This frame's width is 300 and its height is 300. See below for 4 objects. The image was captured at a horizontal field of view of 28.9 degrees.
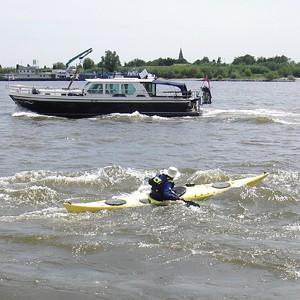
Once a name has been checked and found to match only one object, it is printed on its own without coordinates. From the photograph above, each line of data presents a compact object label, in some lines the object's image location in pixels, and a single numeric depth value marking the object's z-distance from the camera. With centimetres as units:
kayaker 1262
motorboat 3038
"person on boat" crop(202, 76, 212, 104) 3269
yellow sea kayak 1214
